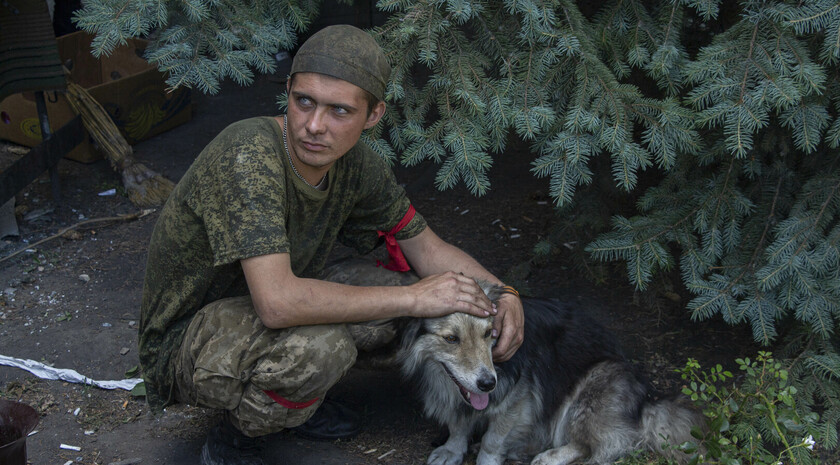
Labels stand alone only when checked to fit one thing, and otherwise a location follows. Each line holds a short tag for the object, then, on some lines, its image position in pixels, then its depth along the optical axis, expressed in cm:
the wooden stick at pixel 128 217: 489
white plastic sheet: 345
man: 247
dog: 300
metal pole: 486
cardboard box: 550
